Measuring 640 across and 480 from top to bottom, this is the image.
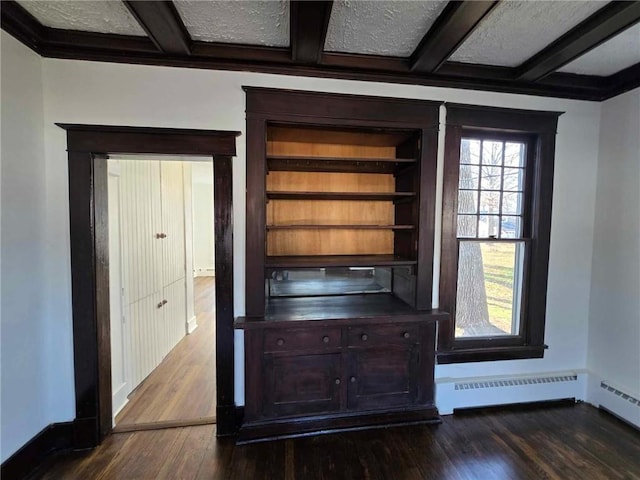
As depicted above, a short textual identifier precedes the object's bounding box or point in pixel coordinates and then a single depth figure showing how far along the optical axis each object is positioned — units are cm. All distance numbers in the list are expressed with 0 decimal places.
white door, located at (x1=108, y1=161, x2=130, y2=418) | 224
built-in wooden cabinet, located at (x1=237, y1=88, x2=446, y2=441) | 203
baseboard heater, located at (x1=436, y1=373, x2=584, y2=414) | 232
